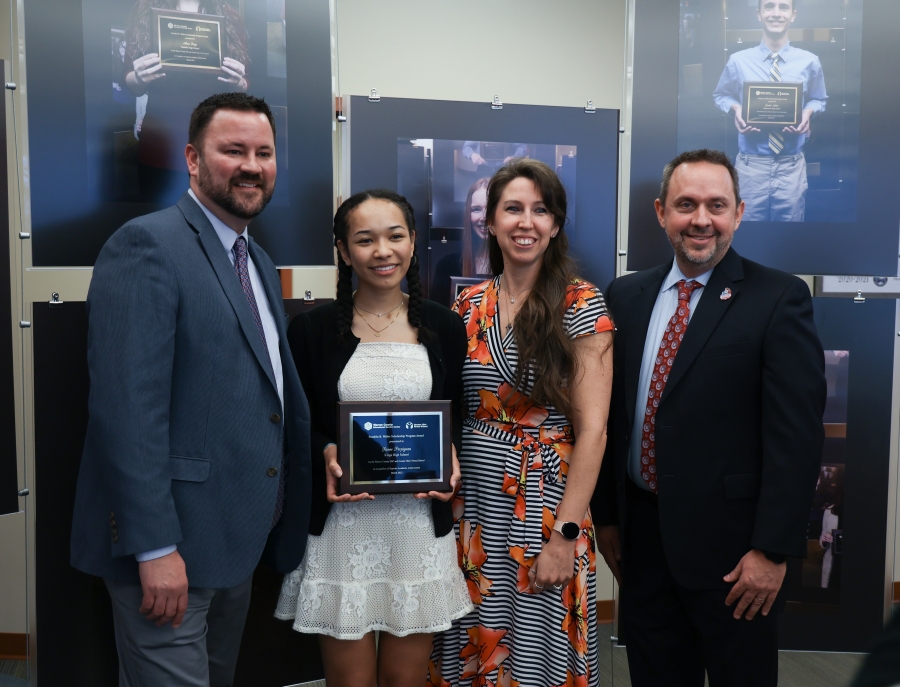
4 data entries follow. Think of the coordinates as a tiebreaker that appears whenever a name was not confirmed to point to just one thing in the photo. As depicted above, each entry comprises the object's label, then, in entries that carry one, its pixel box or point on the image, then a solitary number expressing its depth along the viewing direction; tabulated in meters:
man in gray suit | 1.77
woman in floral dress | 2.27
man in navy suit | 2.22
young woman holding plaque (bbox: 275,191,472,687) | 2.14
